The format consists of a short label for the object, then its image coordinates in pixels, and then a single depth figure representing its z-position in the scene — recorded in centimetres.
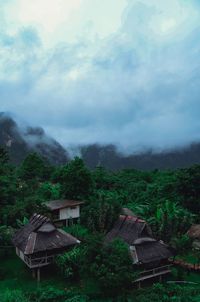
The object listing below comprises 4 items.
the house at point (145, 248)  2077
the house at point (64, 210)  3078
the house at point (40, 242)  2134
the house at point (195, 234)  2714
